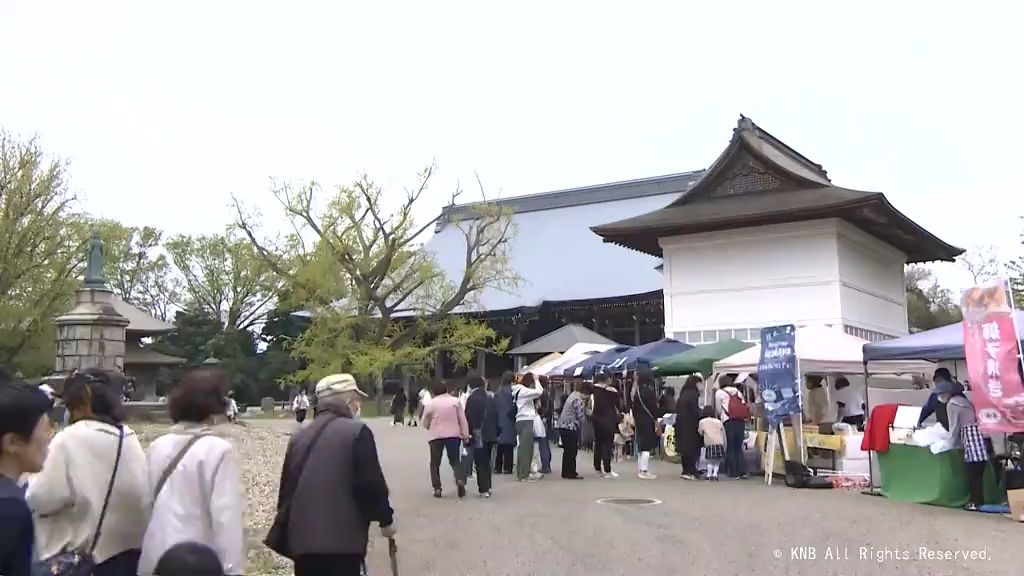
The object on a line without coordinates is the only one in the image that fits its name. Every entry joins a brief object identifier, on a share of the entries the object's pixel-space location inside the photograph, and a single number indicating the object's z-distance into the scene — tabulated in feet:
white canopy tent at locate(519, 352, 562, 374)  74.11
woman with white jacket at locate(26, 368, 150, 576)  11.71
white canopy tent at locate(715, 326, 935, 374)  44.80
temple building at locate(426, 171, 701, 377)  127.85
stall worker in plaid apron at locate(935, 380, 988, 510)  32.63
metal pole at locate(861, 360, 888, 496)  38.04
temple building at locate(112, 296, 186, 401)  128.88
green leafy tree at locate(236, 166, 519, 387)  114.83
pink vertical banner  30.60
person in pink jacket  35.19
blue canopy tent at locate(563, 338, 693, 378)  57.36
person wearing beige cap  13.61
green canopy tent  51.34
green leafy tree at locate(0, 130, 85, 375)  93.40
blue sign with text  40.96
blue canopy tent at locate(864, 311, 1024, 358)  35.04
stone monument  74.38
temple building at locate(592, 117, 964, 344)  74.08
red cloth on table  36.47
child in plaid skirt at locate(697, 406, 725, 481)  44.32
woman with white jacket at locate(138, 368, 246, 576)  11.51
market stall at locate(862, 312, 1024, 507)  34.17
